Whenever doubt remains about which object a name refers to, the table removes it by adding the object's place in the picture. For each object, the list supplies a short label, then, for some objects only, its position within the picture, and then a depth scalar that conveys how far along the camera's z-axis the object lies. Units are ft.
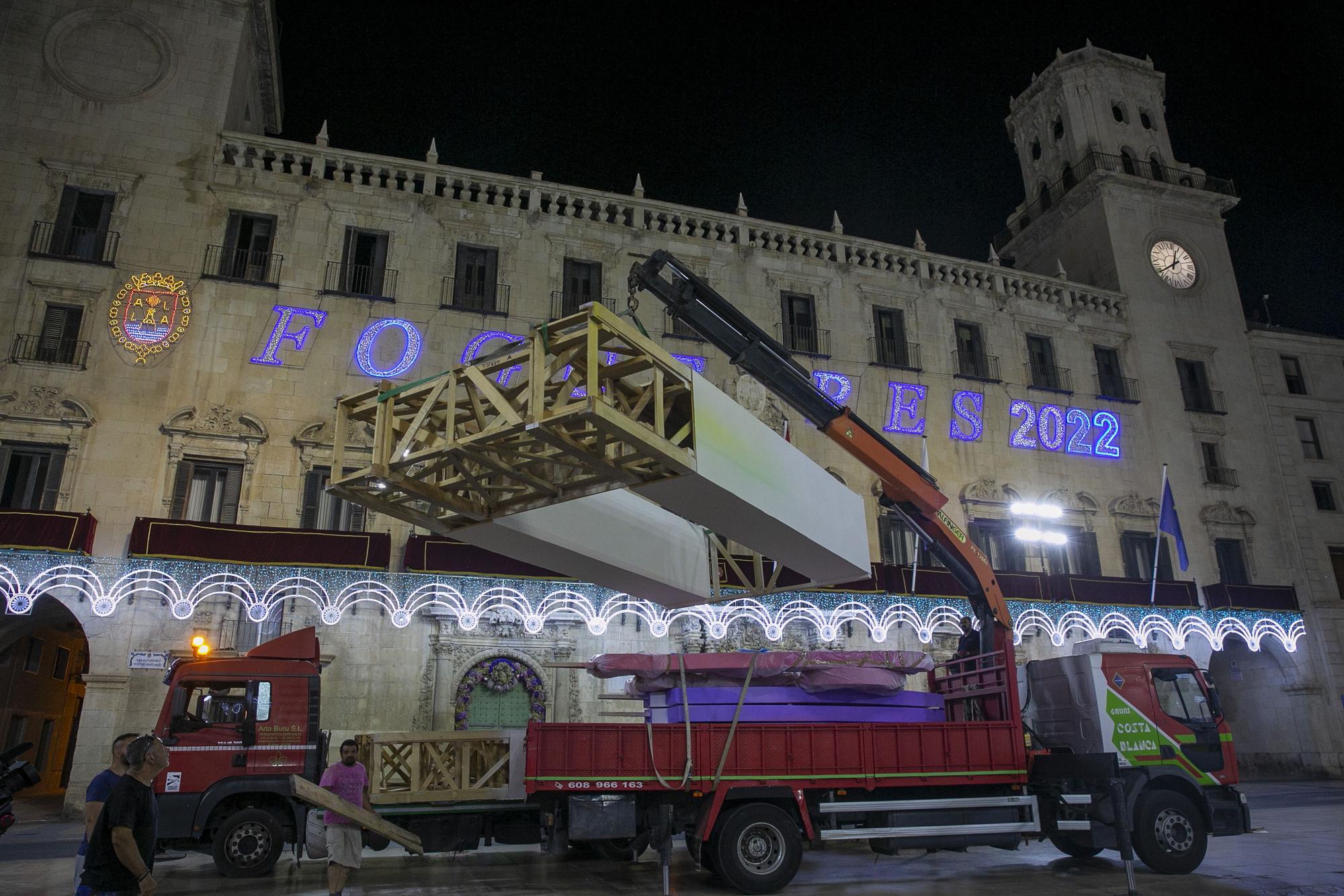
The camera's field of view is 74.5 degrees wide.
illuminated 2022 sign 90.43
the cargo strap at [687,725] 35.24
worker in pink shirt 31.94
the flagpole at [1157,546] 84.79
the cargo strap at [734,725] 35.78
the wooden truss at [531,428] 27.66
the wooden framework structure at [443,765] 35.60
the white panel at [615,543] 35.09
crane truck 35.47
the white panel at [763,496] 30.66
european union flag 83.71
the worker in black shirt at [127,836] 18.33
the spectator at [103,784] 20.51
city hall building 67.05
